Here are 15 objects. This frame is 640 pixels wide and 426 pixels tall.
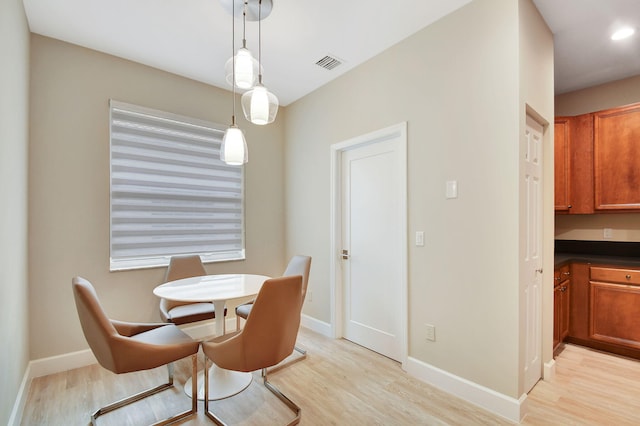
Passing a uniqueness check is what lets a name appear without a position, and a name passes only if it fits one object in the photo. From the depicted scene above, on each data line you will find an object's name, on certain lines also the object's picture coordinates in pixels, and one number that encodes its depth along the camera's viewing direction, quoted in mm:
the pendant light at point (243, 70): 1867
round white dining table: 2059
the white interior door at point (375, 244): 2719
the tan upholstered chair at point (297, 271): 2765
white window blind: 2867
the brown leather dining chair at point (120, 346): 1620
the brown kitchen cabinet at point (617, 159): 2930
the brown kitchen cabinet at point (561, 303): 2808
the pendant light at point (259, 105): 1943
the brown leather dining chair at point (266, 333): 1694
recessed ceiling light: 2445
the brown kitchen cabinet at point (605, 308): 2729
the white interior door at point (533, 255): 2162
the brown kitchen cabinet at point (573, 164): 3180
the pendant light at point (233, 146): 2139
